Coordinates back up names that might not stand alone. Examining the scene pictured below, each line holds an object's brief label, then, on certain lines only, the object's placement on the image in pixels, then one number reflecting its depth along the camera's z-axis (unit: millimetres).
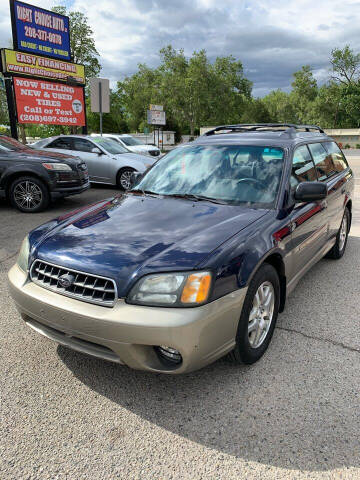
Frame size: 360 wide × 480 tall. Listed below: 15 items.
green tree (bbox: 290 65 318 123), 76000
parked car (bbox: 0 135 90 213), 7648
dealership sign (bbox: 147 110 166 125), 25750
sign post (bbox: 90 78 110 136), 13953
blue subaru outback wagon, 2170
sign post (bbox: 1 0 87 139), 13172
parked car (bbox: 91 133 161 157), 16250
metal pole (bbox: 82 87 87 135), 16414
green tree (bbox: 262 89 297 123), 81562
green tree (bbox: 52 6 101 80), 43125
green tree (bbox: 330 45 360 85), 62281
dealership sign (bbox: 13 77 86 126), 13403
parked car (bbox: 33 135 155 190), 10766
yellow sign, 12836
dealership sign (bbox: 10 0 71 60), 13695
